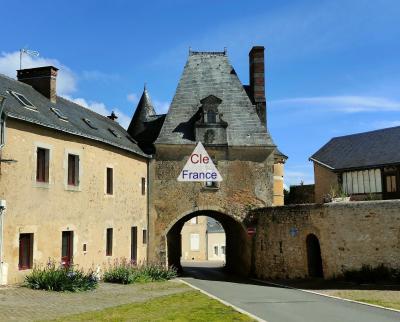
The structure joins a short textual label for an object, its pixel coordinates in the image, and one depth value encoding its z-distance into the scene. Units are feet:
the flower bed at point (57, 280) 44.24
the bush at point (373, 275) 54.29
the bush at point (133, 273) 56.37
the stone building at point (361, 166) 69.10
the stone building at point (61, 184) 43.96
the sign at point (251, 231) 72.49
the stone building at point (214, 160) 73.20
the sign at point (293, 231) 64.33
